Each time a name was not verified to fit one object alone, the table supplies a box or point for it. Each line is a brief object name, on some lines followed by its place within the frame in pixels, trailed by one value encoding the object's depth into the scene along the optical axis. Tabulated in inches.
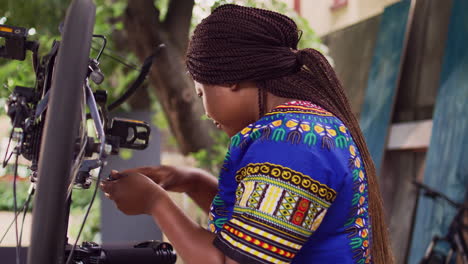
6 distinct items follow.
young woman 41.4
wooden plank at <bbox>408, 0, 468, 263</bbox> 173.6
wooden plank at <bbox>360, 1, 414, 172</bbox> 211.0
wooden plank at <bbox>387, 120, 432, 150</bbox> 197.0
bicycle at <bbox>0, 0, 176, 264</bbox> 31.9
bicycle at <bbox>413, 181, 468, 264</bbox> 165.2
